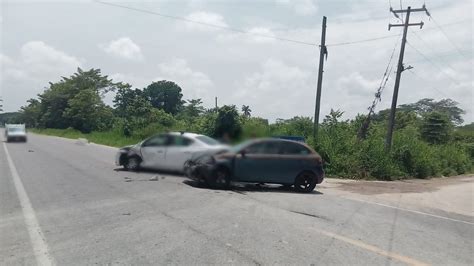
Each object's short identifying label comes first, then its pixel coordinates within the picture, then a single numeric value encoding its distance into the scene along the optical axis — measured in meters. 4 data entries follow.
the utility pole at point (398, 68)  25.95
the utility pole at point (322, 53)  23.44
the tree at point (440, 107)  64.50
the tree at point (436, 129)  40.75
